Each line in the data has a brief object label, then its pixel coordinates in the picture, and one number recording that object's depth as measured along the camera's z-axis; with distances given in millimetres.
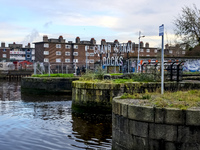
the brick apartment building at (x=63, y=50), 88812
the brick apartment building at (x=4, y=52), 113938
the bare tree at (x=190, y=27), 37094
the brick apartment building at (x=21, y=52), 118688
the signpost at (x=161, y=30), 11075
